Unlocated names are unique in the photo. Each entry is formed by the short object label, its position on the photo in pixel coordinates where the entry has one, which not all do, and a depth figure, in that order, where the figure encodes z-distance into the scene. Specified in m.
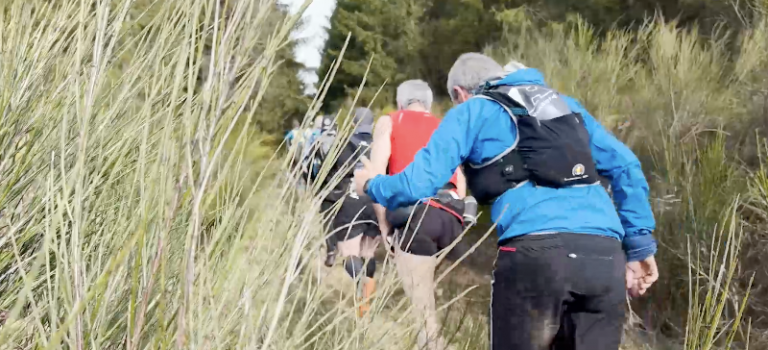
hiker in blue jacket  1.76
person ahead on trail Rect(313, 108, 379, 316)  3.70
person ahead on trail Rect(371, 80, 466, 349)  3.06
